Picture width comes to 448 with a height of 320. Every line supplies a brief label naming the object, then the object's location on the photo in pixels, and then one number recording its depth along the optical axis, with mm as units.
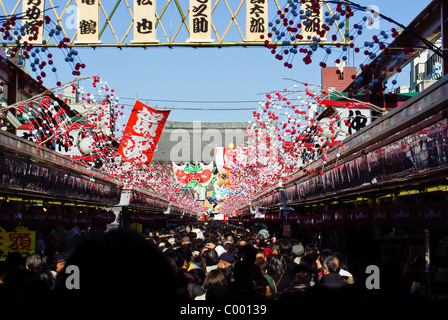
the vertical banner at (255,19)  16172
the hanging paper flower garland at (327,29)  8164
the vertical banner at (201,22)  16297
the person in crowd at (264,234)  23922
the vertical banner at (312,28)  15473
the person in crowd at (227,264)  9750
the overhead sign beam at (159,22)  16250
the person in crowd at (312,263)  10512
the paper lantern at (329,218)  16031
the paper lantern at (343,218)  14188
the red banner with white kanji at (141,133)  23344
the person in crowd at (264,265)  8352
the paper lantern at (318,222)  17375
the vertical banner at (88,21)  16828
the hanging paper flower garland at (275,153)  13315
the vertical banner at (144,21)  16422
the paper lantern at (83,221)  19367
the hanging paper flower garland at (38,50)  9031
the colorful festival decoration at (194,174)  53969
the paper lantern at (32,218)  13961
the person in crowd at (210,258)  12664
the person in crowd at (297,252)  12633
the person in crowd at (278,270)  9477
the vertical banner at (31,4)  16625
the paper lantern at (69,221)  17738
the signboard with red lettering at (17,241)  13336
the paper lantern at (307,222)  18967
